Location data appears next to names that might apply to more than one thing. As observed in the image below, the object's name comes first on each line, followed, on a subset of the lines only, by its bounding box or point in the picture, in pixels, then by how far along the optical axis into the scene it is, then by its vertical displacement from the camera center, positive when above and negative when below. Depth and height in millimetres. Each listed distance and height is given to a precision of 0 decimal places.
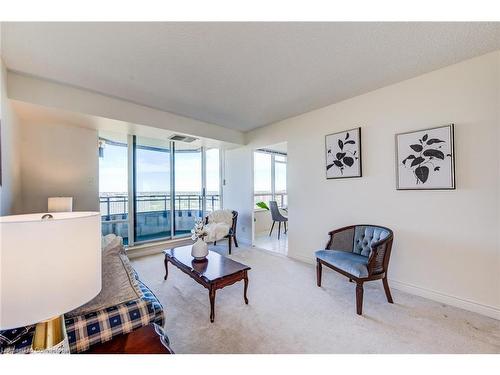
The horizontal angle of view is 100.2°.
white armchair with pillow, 3977 -685
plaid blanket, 991 -692
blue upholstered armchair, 2107 -771
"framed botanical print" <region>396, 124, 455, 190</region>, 2201 +325
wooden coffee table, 2012 -847
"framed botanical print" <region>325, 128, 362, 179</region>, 2910 +517
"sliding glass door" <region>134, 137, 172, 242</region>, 4059 +28
